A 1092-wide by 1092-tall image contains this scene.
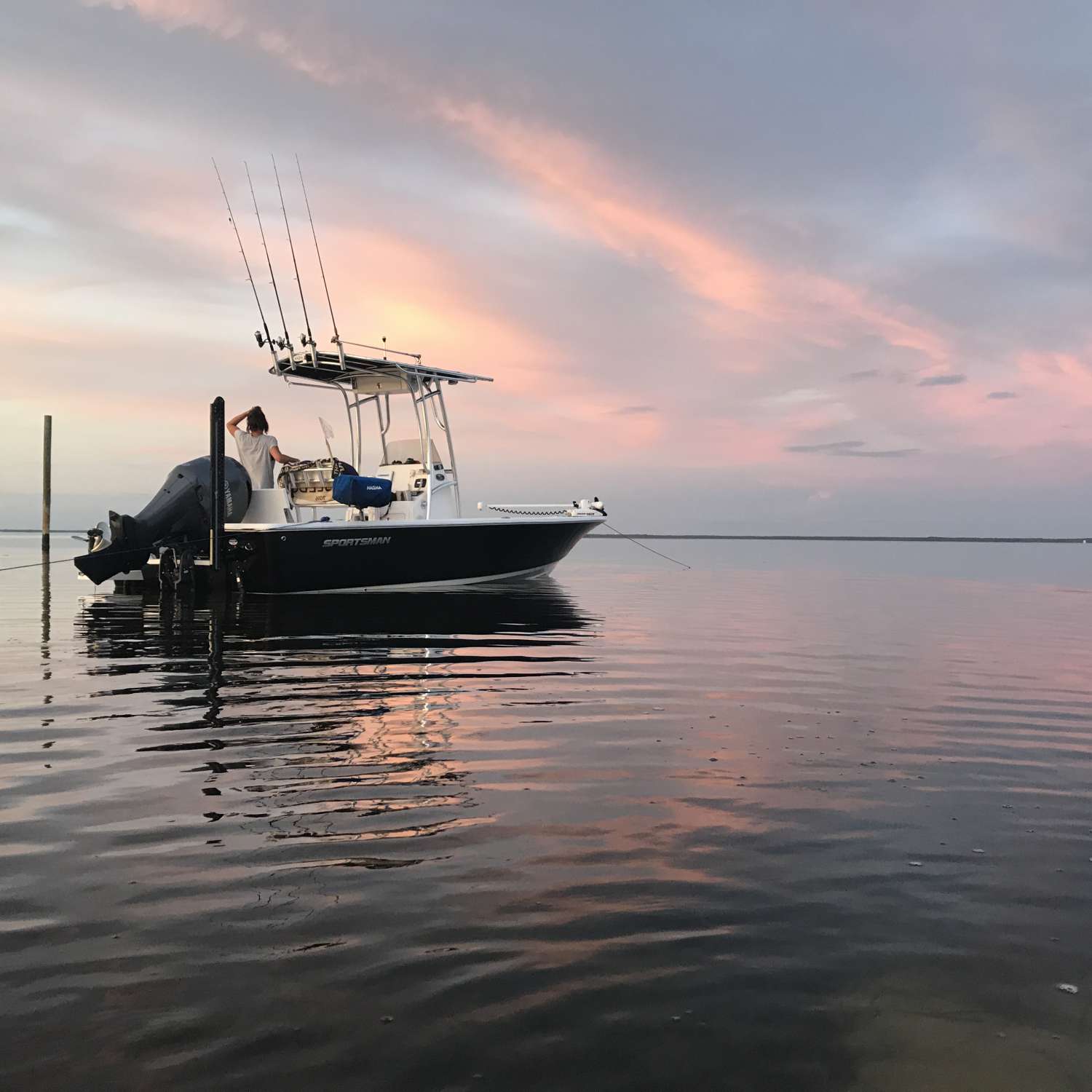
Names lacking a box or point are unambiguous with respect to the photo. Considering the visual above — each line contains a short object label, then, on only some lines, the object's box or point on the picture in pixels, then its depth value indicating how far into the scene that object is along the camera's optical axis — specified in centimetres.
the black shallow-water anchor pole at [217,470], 1697
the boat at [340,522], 1769
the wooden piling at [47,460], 2998
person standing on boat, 1867
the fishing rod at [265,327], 1888
